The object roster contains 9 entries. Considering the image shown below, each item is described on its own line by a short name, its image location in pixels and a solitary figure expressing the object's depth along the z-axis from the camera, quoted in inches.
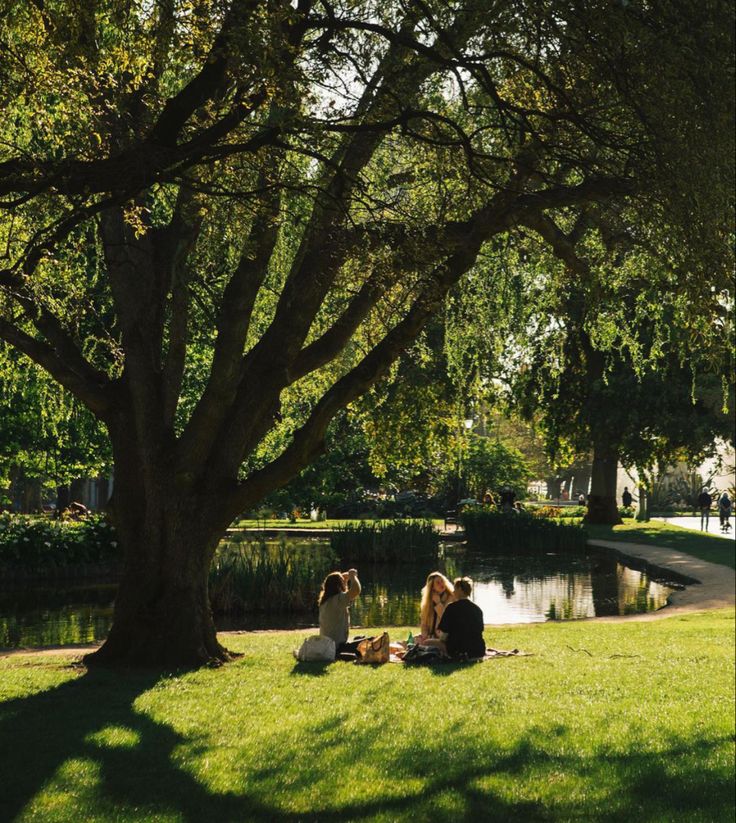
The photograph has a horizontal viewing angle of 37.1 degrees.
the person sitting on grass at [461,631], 506.9
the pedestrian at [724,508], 1795.0
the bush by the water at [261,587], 761.6
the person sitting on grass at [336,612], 518.9
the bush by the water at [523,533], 1338.6
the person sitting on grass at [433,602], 534.6
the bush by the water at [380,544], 1167.0
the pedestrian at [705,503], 1800.0
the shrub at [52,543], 963.3
